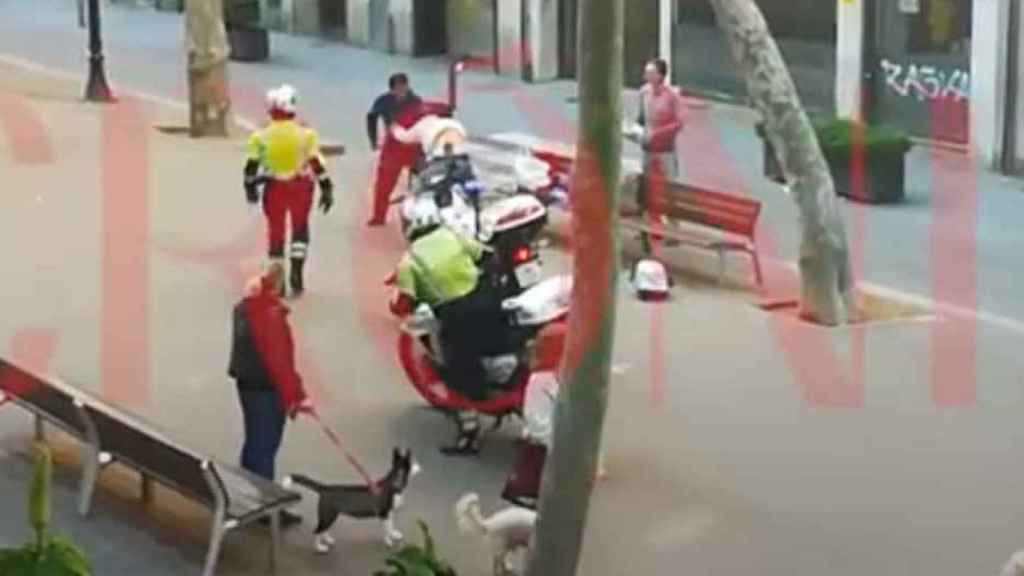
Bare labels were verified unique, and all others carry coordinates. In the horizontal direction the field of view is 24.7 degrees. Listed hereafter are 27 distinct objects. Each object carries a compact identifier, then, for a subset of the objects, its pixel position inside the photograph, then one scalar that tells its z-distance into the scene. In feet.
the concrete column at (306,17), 141.28
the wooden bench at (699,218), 67.62
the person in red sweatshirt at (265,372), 43.29
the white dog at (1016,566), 35.29
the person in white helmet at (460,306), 49.01
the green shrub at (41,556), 31.76
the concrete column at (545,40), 116.78
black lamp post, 107.86
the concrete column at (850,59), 97.25
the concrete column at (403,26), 128.88
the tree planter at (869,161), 80.33
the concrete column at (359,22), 134.51
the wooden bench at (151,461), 40.75
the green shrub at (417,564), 34.88
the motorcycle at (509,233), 50.26
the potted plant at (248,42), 129.59
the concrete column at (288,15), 142.72
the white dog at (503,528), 39.86
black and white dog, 42.32
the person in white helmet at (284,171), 63.57
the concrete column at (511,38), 118.52
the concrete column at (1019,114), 86.17
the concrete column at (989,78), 87.51
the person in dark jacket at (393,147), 74.95
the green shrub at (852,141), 80.53
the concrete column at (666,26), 110.73
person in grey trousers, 72.90
